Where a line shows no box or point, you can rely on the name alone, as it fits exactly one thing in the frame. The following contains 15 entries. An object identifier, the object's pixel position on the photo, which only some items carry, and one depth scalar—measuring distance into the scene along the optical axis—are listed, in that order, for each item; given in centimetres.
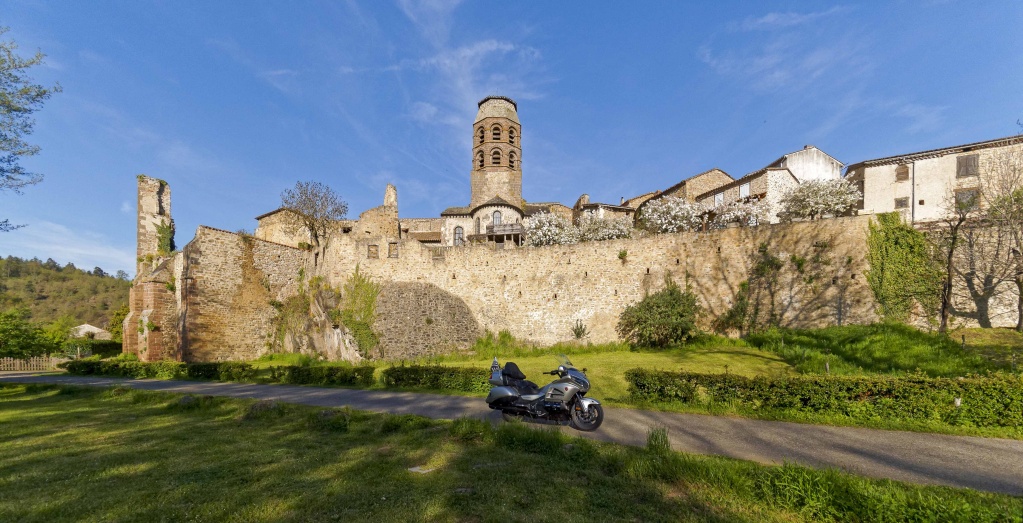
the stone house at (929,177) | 2512
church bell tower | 5478
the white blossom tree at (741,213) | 3017
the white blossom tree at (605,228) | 3469
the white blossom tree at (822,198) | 2692
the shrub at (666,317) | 2033
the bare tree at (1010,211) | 1681
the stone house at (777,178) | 3338
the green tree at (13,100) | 1263
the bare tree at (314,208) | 3238
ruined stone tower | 2981
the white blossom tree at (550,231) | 3650
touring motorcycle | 814
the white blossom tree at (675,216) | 3216
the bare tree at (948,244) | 1700
